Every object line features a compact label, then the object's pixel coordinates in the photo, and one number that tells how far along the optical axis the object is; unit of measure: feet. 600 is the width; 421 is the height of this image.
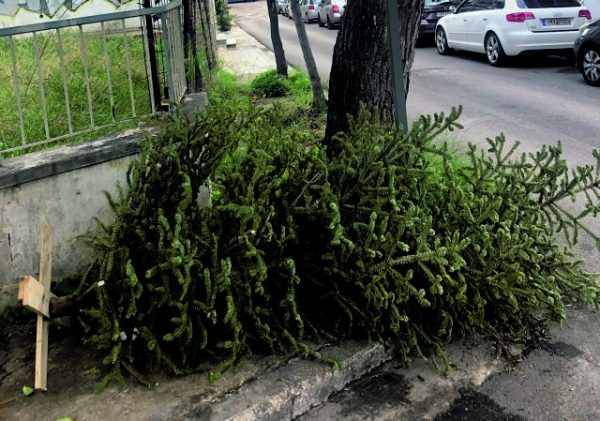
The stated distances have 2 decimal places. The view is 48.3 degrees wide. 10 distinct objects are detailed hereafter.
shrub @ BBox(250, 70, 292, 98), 34.55
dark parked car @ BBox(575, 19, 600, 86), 35.42
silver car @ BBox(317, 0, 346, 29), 79.97
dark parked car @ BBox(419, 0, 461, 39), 59.52
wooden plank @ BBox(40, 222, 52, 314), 10.80
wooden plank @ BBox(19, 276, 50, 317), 9.88
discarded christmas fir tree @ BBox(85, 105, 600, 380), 10.36
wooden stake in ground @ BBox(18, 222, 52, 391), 9.87
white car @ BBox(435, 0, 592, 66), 42.50
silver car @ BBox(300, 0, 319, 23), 93.20
